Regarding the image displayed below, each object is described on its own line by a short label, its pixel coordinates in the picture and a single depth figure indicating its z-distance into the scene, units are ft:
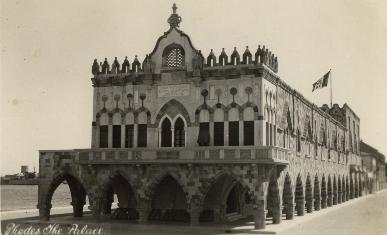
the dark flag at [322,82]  161.07
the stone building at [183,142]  108.78
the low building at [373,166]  324.19
